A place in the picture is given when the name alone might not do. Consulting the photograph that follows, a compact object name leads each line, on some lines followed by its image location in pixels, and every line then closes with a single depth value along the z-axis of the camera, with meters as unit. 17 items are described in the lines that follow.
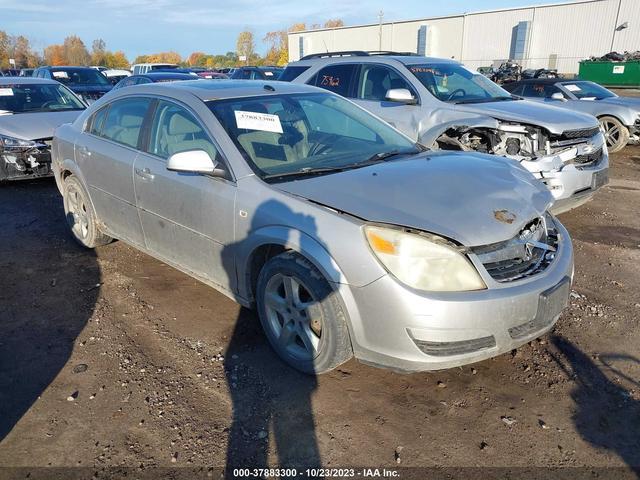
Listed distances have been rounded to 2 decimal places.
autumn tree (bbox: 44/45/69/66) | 91.43
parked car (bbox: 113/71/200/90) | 13.75
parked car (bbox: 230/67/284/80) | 17.36
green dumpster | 29.84
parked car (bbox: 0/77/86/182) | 7.57
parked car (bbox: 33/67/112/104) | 14.00
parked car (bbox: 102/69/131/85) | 20.35
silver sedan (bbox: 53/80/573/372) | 2.71
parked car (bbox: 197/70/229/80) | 21.67
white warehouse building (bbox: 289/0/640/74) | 41.25
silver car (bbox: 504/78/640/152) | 10.34
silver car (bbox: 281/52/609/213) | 5.76
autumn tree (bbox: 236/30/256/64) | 103.56
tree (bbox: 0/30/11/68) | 76.06
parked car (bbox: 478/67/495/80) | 37.19
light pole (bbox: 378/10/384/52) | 52.91
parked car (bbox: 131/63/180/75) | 24.70
